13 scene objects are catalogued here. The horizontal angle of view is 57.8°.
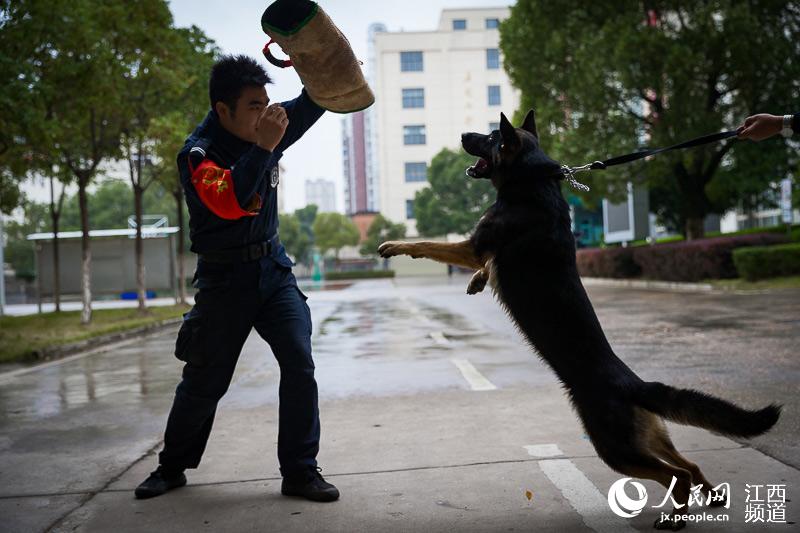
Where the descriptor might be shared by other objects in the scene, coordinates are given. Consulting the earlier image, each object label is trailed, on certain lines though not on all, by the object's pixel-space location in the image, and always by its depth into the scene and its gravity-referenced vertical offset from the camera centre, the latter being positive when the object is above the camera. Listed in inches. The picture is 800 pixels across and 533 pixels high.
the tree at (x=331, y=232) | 3036.4 +73.7
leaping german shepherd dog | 114.4 -13.0
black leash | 144.7 +17.2
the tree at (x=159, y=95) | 668.1 +161.0
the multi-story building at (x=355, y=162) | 5935.0 +742.3
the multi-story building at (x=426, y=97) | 3102.9 +639.3
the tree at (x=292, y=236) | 3200.5 +65.9
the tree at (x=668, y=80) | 873.5 +201.0
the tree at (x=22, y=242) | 2400.3 +61.9
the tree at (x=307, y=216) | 5196.9 +250.8
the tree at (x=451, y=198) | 2471.7 +162.0
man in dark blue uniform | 145.5 -11.2
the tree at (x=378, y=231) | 2754.9 +64.4
